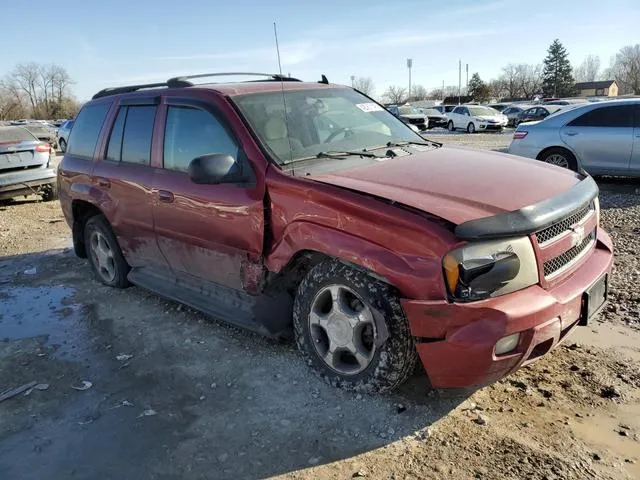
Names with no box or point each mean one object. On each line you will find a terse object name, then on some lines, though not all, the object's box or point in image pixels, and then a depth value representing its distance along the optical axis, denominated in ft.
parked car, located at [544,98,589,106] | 113.29
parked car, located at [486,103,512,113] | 142.45
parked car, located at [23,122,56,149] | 77.77
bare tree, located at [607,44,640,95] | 308.60
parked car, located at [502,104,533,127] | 113.33
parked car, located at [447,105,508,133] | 99.55
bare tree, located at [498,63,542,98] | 305.12
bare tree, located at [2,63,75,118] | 271.49
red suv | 9.14
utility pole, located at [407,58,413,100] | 251.54
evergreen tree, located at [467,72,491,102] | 259.60
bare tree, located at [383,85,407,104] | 304.71
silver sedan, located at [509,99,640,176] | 31.27
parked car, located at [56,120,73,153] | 96.89
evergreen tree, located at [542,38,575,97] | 276.21
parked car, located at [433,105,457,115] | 135.98
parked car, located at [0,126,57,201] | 34.22
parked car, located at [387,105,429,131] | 93.05
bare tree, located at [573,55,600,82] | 422.00
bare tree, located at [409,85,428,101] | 349.00
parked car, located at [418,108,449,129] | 116.96
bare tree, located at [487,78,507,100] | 305.41
